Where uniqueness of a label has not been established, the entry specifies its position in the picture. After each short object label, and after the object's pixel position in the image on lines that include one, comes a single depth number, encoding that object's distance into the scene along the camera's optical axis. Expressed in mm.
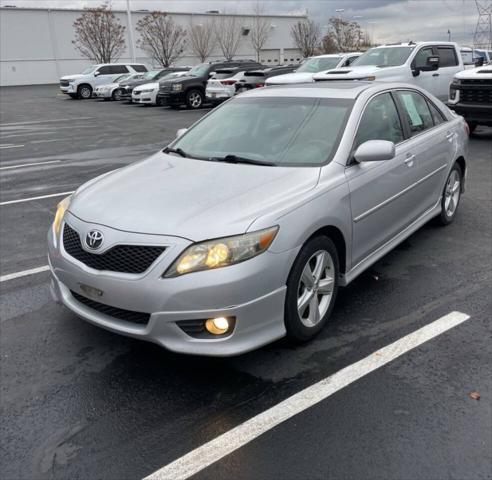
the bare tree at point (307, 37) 56656
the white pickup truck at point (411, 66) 11836
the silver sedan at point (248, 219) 2889
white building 50344
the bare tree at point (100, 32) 47781
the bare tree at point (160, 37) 51906
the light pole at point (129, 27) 41688
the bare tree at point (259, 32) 62344
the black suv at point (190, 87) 20609
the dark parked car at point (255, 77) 18344
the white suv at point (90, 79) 29297
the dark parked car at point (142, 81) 25562
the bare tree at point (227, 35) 59719
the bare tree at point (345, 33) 54344
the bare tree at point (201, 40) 57250
